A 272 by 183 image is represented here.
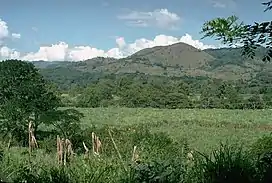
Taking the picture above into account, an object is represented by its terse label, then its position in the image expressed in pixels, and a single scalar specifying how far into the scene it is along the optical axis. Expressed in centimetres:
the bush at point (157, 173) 393
